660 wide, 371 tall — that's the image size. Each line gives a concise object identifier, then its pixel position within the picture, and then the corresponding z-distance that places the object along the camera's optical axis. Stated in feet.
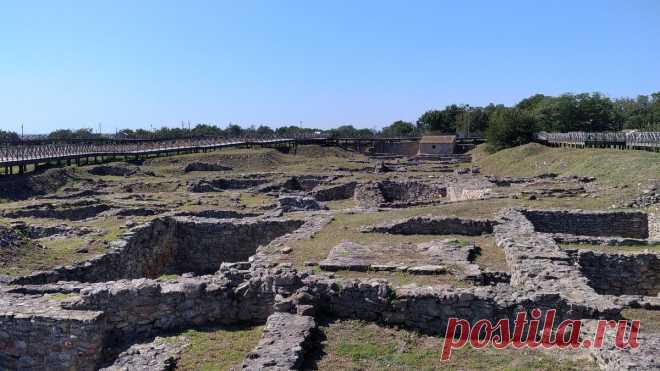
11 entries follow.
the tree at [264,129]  421.22
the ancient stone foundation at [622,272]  35.76
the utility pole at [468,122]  346.17
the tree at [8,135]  244.18
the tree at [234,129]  386.07
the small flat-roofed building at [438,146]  243.40
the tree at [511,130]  187.52
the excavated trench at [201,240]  48.24
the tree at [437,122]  390.42
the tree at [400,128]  439.63
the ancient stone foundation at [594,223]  50.08
